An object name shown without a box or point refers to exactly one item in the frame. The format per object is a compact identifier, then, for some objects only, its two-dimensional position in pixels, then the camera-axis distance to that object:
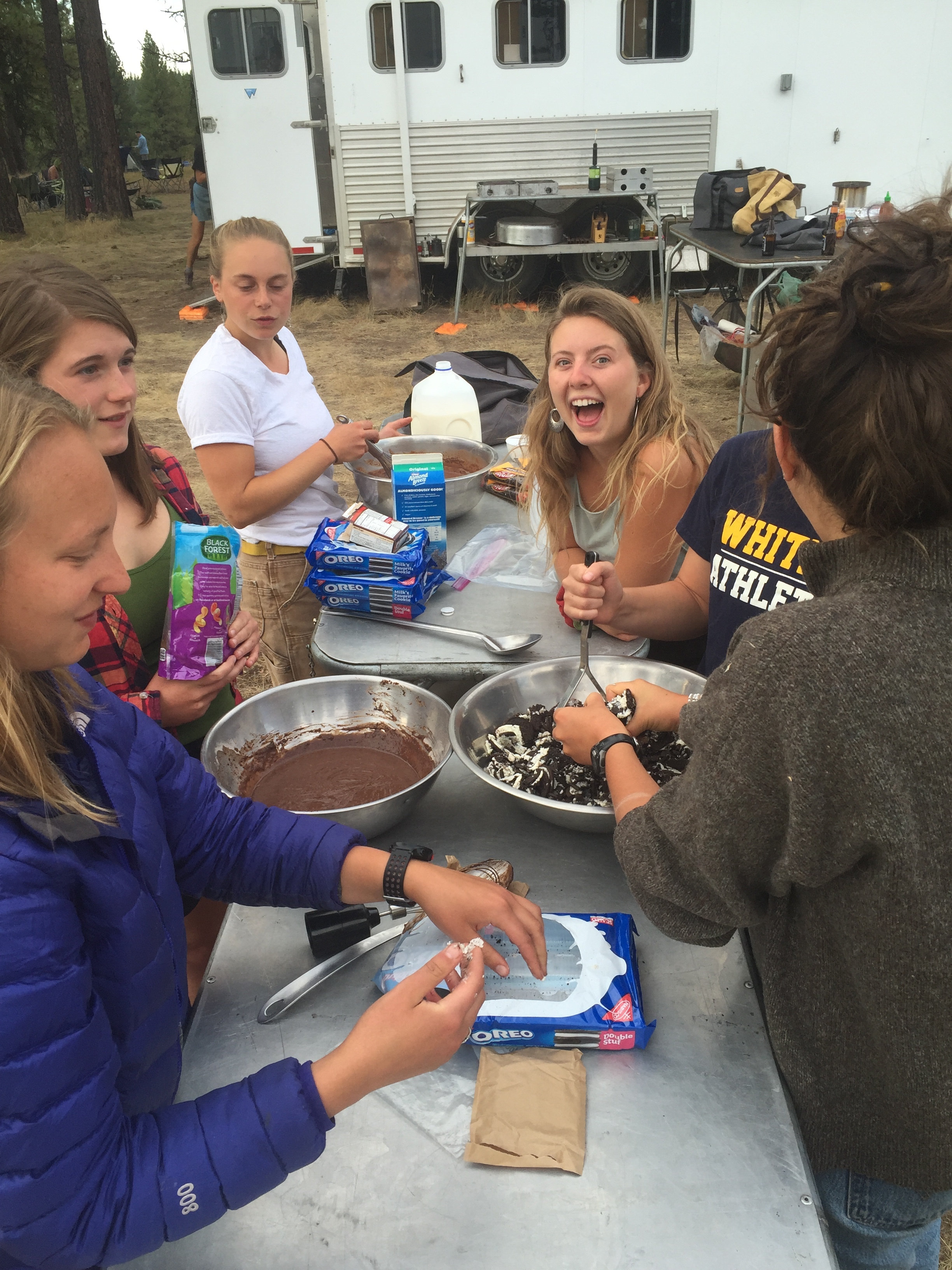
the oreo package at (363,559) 2.37
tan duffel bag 7.70
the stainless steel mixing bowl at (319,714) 1.74
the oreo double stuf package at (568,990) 1.21
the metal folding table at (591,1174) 1.02
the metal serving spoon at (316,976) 1.31
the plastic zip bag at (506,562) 2.66
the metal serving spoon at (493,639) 2.20
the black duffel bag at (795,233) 6.92
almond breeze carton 2.57
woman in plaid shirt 1.88
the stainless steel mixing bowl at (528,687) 1.76
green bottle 9.48
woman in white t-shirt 2.69
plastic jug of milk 3.29
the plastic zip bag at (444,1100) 1.14
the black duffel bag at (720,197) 7.88
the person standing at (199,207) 12.23
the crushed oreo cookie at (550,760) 1.60
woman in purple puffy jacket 0.90
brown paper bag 1.10
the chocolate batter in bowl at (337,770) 1.65
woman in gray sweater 0.88
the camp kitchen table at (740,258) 6.16
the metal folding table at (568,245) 9.66
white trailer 9.12
